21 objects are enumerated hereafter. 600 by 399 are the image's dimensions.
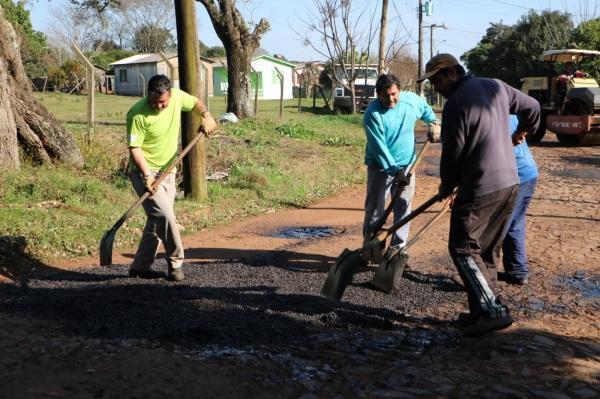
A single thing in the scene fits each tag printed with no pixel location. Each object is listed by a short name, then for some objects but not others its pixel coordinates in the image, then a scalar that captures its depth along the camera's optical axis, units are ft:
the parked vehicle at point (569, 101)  55.93
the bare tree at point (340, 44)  97.08
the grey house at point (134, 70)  172.51
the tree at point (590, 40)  87.40
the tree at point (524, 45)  114.93
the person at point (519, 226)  18.57
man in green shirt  18.81
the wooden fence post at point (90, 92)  37.99
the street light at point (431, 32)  172.86
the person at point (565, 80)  58.85
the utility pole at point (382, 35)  90.79
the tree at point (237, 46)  64.95
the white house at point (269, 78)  187.01
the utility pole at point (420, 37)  131.23
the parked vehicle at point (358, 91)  101.12
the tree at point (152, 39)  229.66
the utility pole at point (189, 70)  30.14
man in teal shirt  19.76
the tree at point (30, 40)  147.62
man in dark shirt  14.33
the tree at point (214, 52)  244.42
